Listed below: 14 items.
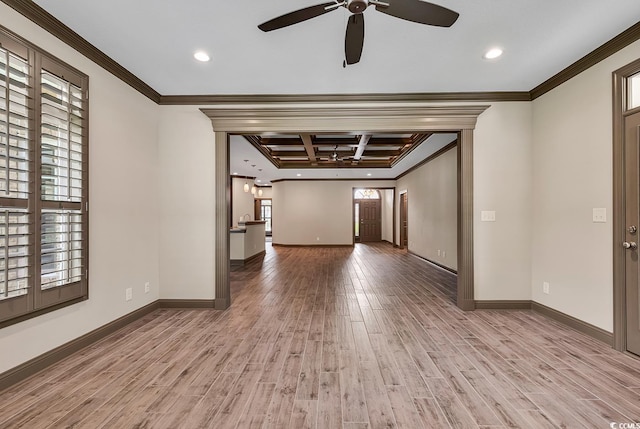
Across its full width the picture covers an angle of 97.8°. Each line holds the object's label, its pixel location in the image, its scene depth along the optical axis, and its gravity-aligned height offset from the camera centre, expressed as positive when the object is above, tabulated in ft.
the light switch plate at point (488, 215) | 11.77 +0.02
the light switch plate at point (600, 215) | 8.70 +0.00
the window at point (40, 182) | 6.33 +0.89
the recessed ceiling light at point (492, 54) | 8.75 +5.17
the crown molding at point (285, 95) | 7.38 +5.02
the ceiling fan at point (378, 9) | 5.55 +4.21
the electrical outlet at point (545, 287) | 10.89 -2.84
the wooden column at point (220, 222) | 11.91 -0.25
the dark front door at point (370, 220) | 41.96 -0.65
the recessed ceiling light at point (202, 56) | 8.93 +5.23
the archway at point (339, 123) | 11.72 +3.93
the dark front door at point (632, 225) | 7.84 -0.29
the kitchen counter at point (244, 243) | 22.27 -2.23
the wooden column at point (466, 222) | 11.71 -0.28
